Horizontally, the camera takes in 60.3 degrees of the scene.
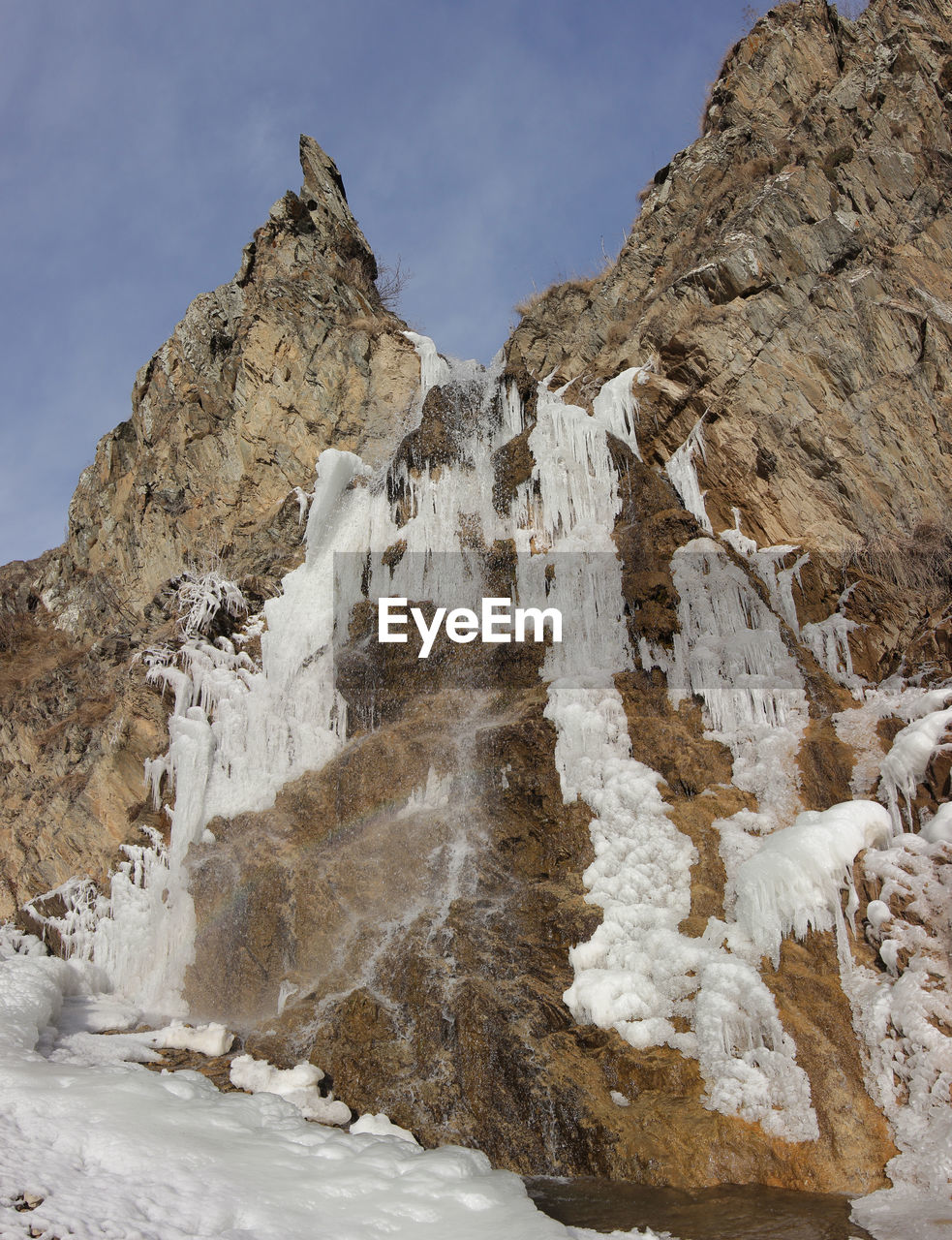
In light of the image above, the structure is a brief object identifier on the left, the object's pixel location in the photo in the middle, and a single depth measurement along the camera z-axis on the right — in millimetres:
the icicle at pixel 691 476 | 16219
